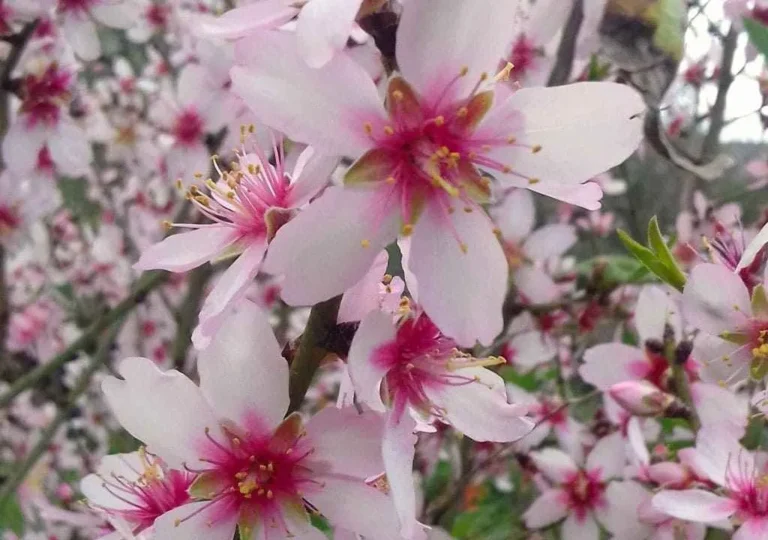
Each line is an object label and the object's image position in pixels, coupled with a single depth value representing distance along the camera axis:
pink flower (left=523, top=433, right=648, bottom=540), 0.17
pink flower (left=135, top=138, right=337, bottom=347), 0.08
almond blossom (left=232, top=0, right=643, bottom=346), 0.07
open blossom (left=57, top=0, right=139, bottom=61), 0.19
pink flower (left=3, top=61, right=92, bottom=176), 0.20
